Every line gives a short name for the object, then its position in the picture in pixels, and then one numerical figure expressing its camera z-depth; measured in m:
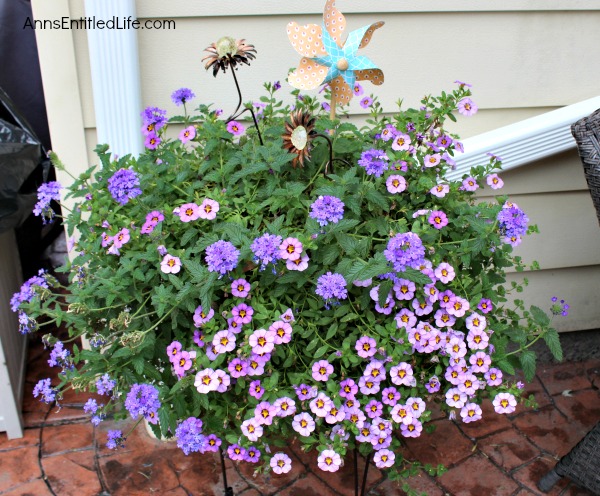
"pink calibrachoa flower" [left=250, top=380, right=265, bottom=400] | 1.29
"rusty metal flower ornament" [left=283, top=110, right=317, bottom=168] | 1.30
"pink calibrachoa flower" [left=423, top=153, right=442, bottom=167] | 1.50
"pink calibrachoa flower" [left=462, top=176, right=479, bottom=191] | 1.55
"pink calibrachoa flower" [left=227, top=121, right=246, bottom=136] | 1.56
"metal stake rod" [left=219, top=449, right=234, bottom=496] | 1.78
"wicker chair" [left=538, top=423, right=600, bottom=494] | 1.85
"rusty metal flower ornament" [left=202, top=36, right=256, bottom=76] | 1.41
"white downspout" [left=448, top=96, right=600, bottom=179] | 2.12
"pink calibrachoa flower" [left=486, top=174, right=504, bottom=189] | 1.57
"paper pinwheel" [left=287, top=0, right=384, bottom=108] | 1.44
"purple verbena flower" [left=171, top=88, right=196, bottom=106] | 1.59
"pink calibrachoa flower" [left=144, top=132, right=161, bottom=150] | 1.52
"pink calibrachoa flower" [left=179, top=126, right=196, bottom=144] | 1.51
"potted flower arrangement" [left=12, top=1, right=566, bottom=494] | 1.28
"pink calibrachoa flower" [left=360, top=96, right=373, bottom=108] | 1.75
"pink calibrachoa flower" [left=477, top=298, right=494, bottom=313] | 1.41
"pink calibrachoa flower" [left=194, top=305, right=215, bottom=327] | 1.30
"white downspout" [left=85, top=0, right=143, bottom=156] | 1.74
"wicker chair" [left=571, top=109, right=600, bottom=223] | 1.63
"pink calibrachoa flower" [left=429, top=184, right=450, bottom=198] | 1.46
